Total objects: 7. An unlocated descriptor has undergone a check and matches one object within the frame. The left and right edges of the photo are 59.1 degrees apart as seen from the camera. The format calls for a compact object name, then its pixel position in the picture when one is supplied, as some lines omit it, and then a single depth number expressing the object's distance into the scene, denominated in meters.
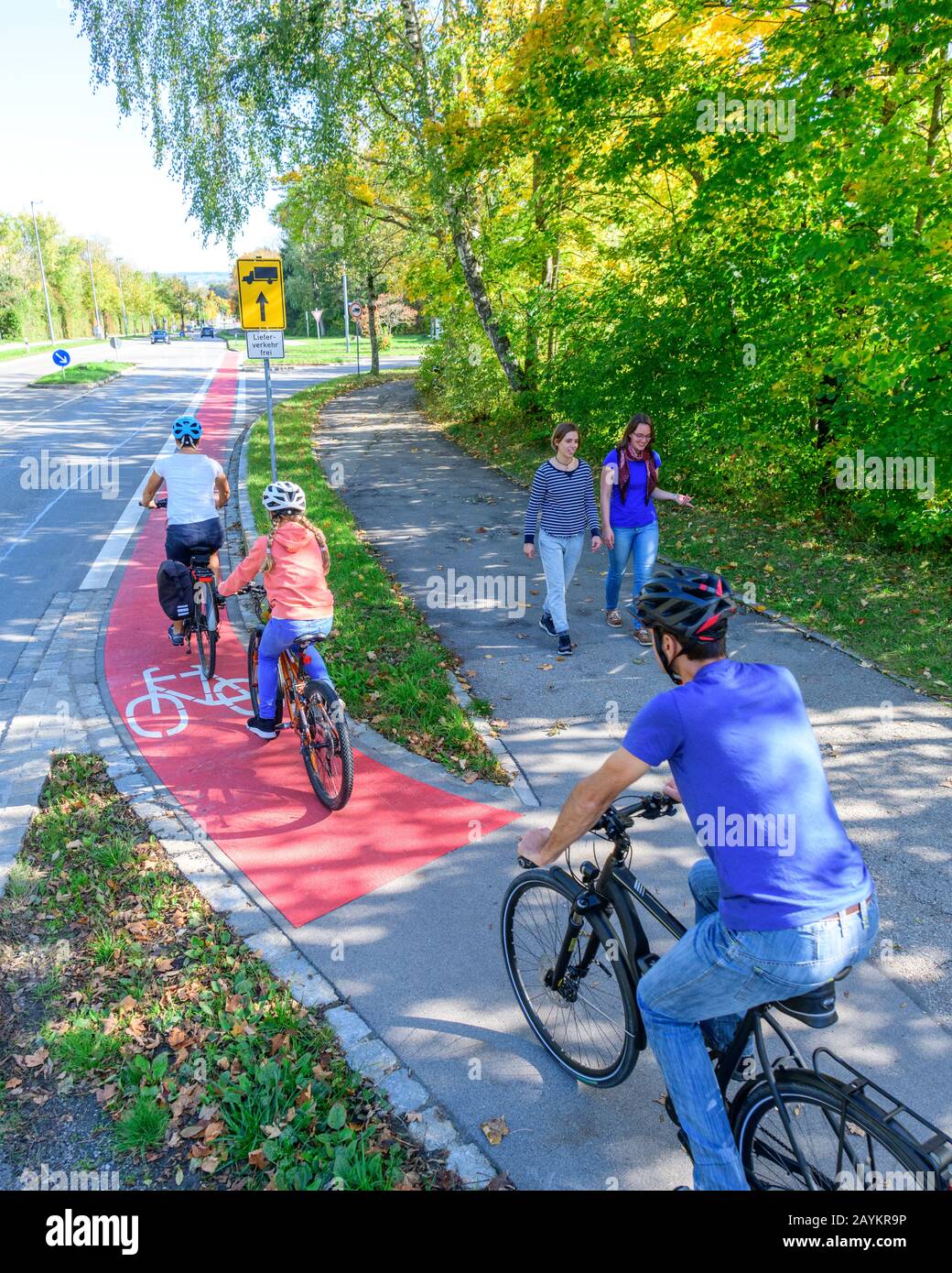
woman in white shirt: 7.15
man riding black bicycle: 2.22
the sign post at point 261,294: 10.42
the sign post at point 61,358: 29.00
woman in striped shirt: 7.30
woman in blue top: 7.39
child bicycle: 5.13
